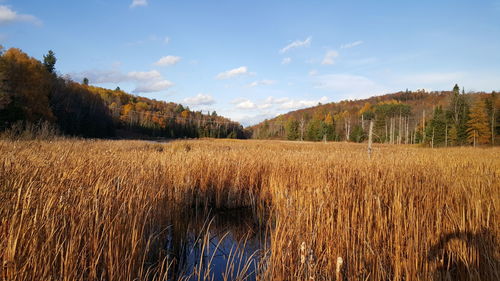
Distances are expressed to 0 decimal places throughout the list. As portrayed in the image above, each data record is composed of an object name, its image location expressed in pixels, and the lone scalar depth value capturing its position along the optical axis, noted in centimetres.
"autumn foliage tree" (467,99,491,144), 3331
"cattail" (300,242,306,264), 160
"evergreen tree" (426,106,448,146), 3912
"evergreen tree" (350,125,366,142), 6090
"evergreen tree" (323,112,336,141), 6850
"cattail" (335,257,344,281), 137
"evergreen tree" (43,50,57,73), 4594
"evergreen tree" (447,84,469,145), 3716
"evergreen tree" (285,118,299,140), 7988
